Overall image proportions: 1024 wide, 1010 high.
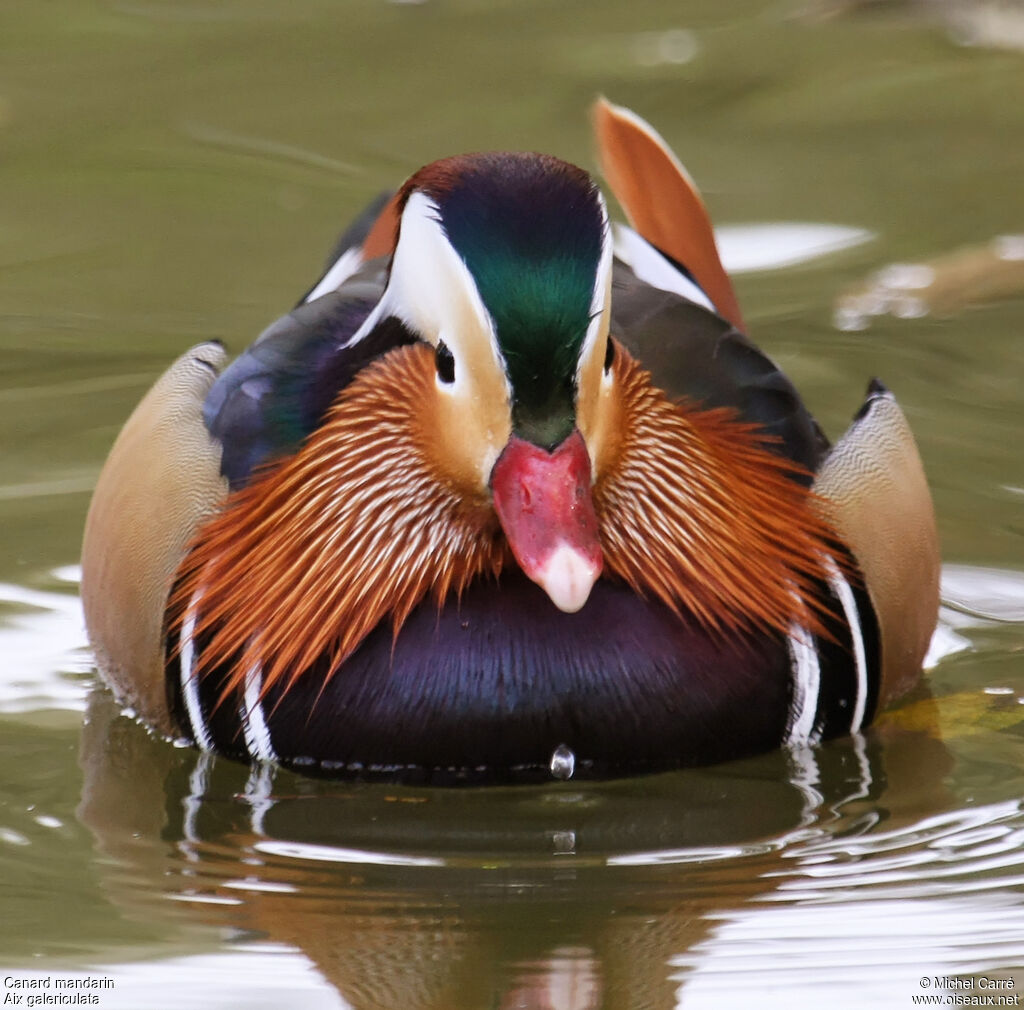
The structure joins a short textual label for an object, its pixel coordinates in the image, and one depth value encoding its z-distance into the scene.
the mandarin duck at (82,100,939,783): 6.19
